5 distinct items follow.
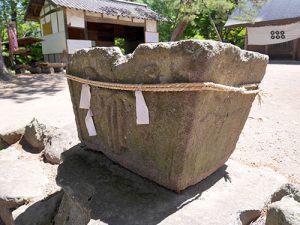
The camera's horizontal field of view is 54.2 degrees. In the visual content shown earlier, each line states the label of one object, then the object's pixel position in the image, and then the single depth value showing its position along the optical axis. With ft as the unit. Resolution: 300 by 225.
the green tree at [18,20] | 59.26
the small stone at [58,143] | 9.42
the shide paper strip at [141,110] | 5.23
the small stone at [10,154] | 10.23
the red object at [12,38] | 43.09
